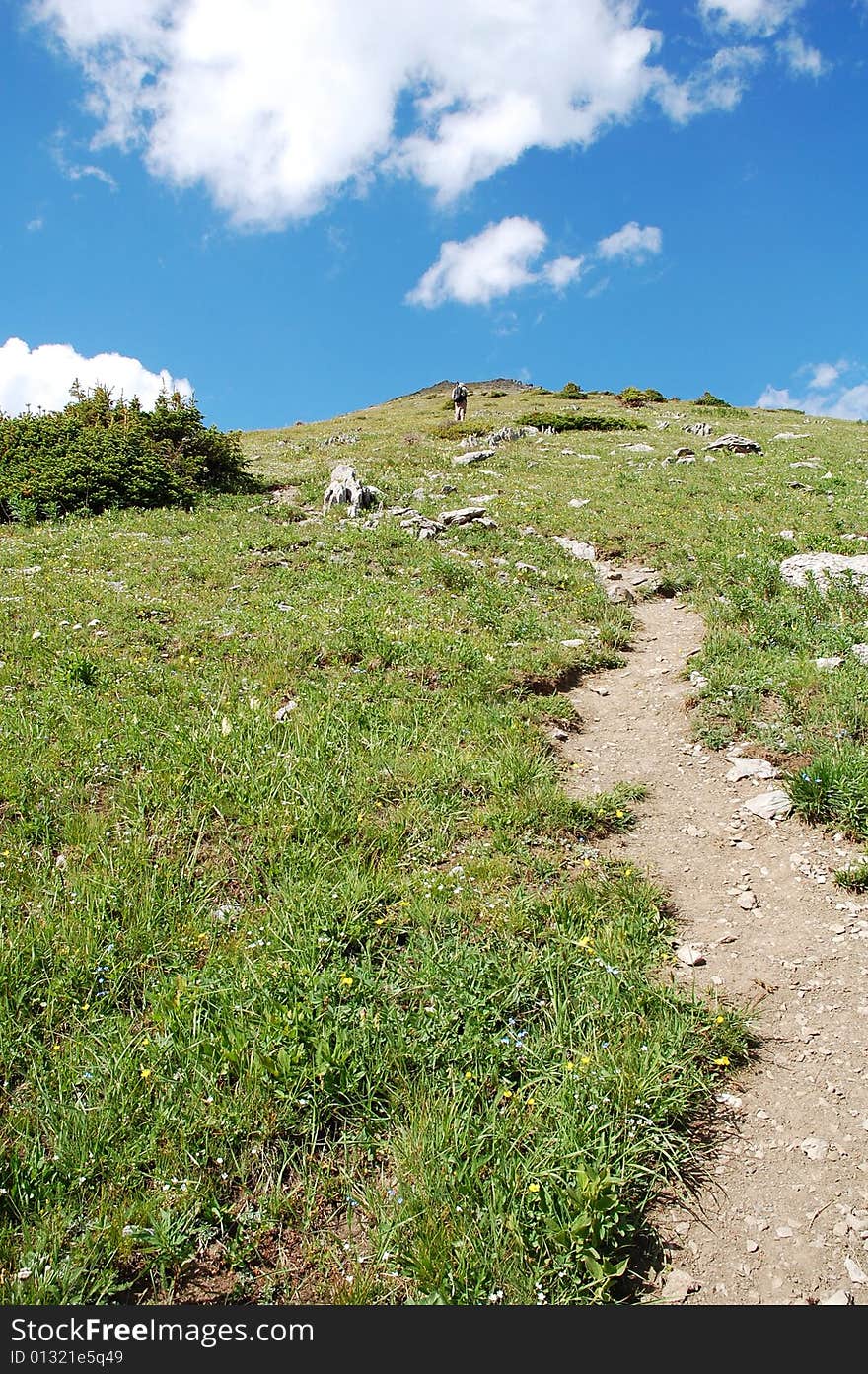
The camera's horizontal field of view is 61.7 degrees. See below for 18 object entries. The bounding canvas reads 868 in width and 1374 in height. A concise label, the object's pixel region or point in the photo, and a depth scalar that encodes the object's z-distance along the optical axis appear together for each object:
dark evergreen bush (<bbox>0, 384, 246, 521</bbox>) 20.33
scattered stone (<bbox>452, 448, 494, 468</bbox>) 29.81
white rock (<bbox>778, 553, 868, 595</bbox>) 13.09
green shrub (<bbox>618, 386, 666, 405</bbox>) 64.75
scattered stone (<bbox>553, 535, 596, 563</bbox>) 17.25
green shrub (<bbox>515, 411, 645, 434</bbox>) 43.38
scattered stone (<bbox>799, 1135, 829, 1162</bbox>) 4.32
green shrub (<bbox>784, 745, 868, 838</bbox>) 7.04
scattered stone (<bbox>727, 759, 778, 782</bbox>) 8.09
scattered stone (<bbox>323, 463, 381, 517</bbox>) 20.56
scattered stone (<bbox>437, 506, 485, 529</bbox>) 19.08
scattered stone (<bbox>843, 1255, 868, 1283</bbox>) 3.69
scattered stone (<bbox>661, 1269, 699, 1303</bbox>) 3.72
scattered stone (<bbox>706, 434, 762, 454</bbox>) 32.09
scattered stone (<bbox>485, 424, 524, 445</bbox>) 37.50
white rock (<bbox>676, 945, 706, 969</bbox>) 5.74
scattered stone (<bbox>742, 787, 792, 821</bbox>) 7.41
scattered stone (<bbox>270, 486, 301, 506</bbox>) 22.62
